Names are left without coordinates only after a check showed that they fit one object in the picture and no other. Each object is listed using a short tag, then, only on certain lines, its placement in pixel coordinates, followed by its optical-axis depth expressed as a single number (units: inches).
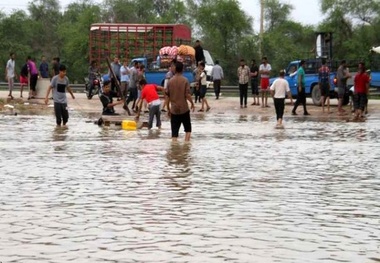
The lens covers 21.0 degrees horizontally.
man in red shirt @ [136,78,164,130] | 941.8
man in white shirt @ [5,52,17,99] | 1460.4
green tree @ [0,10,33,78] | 3043.8
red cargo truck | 1601.9
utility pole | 2372.3
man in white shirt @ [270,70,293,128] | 1032.8
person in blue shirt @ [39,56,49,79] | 1540.4
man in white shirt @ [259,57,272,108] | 1398.9
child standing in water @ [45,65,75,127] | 961.5
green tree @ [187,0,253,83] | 2942.9
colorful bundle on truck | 1475.1
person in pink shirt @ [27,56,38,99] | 1460.4
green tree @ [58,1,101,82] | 3011.8
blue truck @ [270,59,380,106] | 1406.3
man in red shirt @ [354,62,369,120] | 1173.1
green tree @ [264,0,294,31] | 3786.9
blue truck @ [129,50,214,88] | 1477.6
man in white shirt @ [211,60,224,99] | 1472.7
